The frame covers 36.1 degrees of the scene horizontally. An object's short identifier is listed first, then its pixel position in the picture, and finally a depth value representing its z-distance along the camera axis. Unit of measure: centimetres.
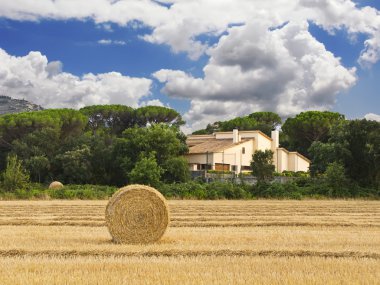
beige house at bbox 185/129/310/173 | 5950
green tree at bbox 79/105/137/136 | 7531
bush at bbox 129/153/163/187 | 4438
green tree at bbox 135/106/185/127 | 7325
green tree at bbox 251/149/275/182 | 4469
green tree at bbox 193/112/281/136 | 8081
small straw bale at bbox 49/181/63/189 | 4600
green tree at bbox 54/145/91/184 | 5247
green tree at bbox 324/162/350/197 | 3916
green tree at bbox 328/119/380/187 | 4103
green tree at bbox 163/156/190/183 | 4856
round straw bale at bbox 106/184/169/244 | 1436
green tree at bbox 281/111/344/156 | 6950
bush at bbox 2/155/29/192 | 4181
